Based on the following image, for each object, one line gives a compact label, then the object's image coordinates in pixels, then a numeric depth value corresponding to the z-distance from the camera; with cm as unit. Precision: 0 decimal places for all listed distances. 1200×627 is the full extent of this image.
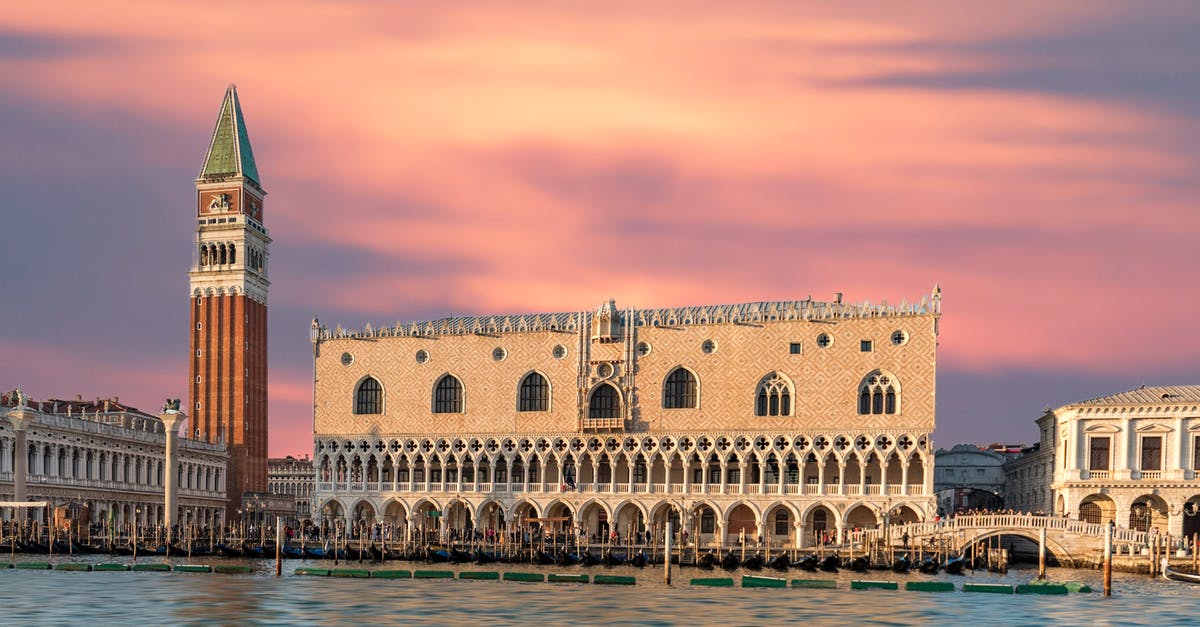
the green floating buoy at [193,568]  5831
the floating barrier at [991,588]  4975
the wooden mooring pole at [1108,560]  4756
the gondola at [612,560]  6183
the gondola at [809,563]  5997
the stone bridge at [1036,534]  6144
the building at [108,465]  7888
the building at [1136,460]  6544
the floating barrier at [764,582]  5200
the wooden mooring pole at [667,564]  5159
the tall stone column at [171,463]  7669
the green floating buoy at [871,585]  5053
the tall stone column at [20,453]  7650
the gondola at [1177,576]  5348
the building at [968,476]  9694
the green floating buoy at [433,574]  5609
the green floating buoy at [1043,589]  4922
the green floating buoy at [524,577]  5434
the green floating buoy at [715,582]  5209
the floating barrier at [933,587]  5062
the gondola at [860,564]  6023
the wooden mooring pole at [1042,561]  5431
